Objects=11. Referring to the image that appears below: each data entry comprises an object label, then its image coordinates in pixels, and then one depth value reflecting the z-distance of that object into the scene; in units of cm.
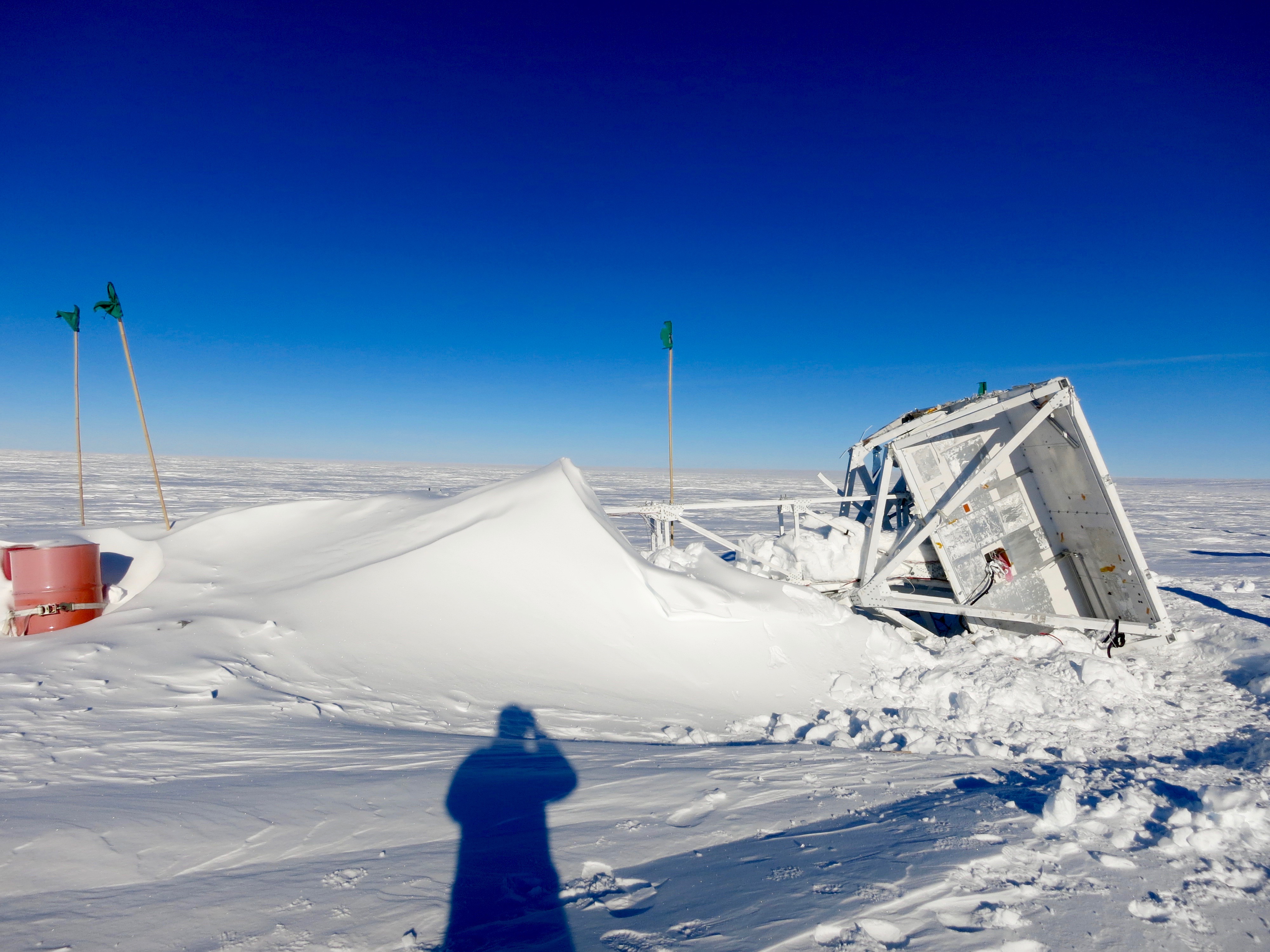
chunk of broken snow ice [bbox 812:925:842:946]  210
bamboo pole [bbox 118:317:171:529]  871
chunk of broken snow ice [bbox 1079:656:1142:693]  550
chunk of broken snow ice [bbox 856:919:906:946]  212
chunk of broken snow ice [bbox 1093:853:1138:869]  262
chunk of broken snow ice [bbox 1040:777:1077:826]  291
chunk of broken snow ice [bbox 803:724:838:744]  446
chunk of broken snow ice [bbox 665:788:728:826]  290
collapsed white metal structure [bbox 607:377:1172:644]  665
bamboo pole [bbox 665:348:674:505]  1034
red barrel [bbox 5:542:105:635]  497
